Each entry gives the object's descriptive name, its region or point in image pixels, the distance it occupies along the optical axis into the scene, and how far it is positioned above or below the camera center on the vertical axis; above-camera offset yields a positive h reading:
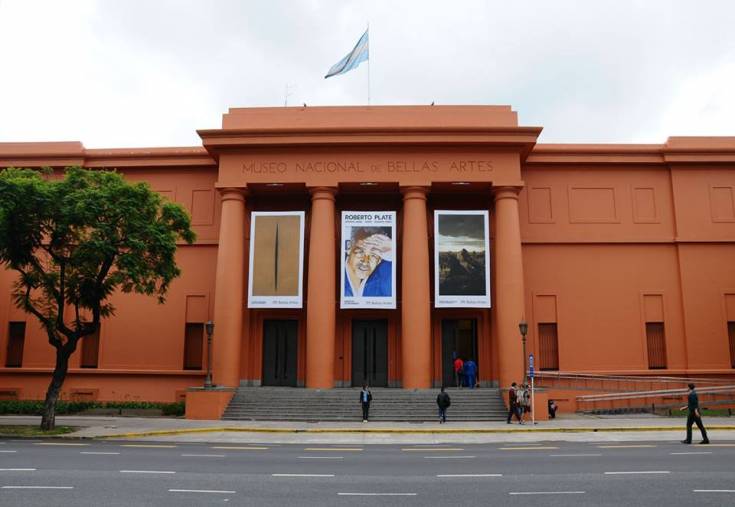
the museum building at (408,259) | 28.00 +4.71
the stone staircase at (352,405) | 25.19 -1.85
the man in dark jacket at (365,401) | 24.33 -1.58
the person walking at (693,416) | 17.33 -1.54
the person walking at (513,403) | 23.70 -1.61
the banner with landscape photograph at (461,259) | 27.73 +4.50
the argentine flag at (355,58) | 29.61 +14.16
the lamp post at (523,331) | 25.16 +1.18
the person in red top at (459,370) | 29.09 -0.45
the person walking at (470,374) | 28.86 -0.63
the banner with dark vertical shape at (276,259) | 27.95 +4.52
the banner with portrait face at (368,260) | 27.72 +4.45
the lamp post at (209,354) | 26.08 +0.24
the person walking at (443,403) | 24.09 -1.64
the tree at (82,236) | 20.44 +4.17
